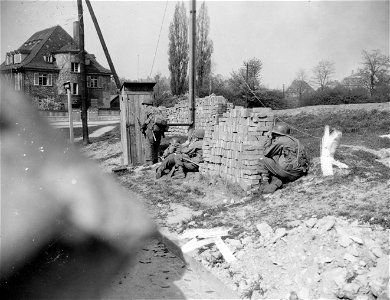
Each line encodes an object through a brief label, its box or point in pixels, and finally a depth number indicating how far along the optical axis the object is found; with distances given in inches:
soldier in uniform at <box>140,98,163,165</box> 554.3
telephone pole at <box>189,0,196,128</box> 570.9
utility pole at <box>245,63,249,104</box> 1316.9
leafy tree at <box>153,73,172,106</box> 1274.0
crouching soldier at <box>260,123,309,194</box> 338.0
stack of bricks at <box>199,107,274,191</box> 354.6
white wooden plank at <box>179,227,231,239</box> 260.9
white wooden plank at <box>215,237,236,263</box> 229.3
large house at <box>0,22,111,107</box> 1742.1
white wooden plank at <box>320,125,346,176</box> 327.0
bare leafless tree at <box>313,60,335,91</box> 1690.1
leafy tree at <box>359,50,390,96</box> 1414.9
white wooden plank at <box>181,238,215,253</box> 249.8
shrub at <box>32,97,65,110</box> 1809.8
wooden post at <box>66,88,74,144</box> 665.6
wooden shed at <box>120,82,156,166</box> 573.9
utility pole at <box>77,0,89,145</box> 897.5
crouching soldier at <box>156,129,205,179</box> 455.8
